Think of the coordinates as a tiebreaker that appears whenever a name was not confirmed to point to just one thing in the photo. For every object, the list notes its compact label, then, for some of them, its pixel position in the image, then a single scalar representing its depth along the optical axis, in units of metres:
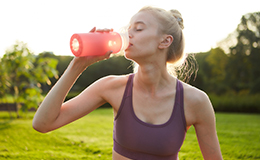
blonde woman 1.85
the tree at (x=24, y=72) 6.72
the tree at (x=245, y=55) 19.97
